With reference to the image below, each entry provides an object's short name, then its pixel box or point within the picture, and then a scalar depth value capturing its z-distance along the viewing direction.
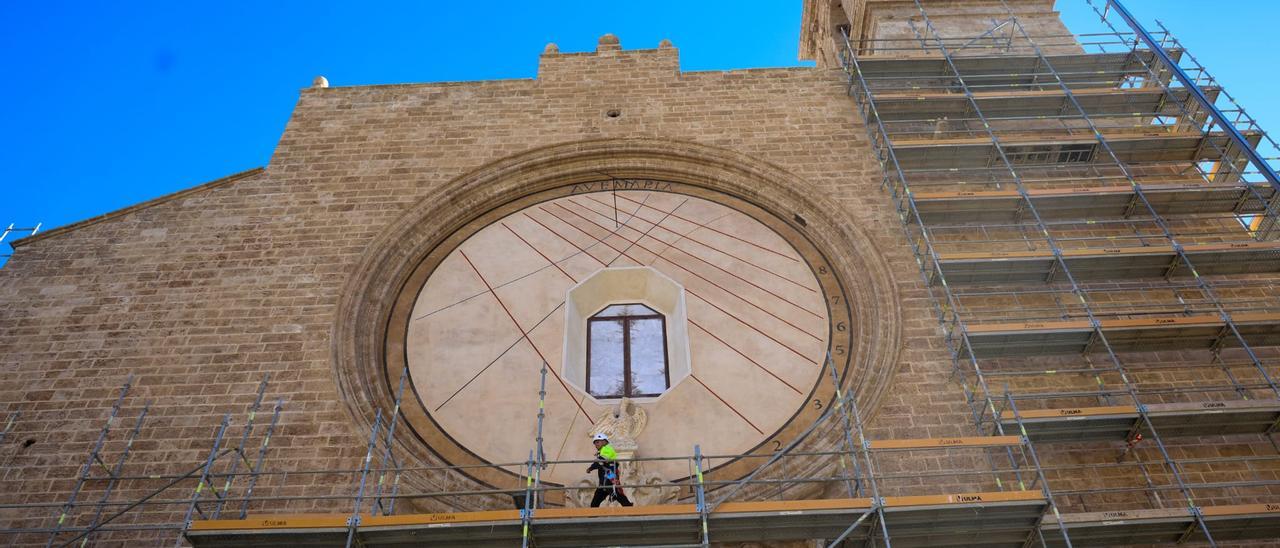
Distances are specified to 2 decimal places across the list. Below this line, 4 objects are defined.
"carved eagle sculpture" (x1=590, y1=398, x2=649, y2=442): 8.37
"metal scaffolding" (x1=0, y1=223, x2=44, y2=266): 10.47
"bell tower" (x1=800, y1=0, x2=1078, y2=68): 12.84
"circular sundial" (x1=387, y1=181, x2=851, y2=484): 8.55
